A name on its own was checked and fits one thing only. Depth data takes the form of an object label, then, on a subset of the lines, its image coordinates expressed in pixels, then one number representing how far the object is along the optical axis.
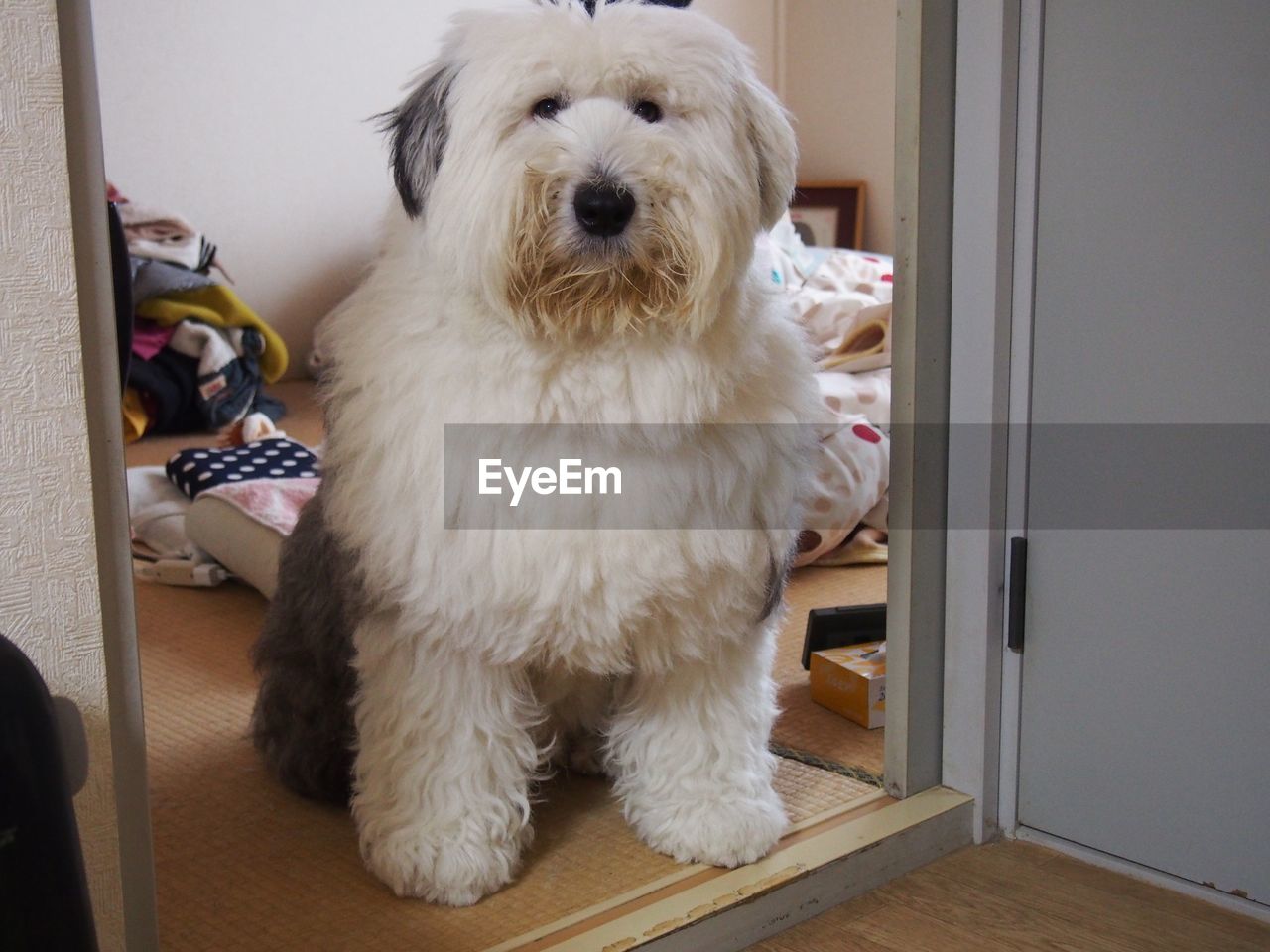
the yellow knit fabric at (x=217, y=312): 4.02
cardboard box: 1.98
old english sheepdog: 1.29
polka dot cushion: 2.93
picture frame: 5.78
